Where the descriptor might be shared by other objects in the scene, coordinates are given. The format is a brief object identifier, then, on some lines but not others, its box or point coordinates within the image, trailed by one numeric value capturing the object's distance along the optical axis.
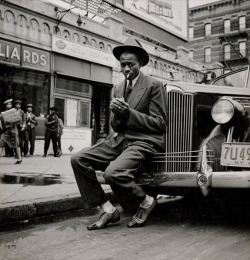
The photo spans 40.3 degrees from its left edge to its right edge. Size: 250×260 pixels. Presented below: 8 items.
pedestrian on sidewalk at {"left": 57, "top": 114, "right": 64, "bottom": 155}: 12.17
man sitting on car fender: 3.31
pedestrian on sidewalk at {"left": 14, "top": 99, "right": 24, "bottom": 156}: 10.83
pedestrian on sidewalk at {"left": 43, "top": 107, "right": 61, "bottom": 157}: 11.61
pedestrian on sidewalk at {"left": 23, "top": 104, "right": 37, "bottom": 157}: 11.31
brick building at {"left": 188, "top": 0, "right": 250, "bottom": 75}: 39.16
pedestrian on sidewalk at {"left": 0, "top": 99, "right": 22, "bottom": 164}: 8.98
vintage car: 3.26
